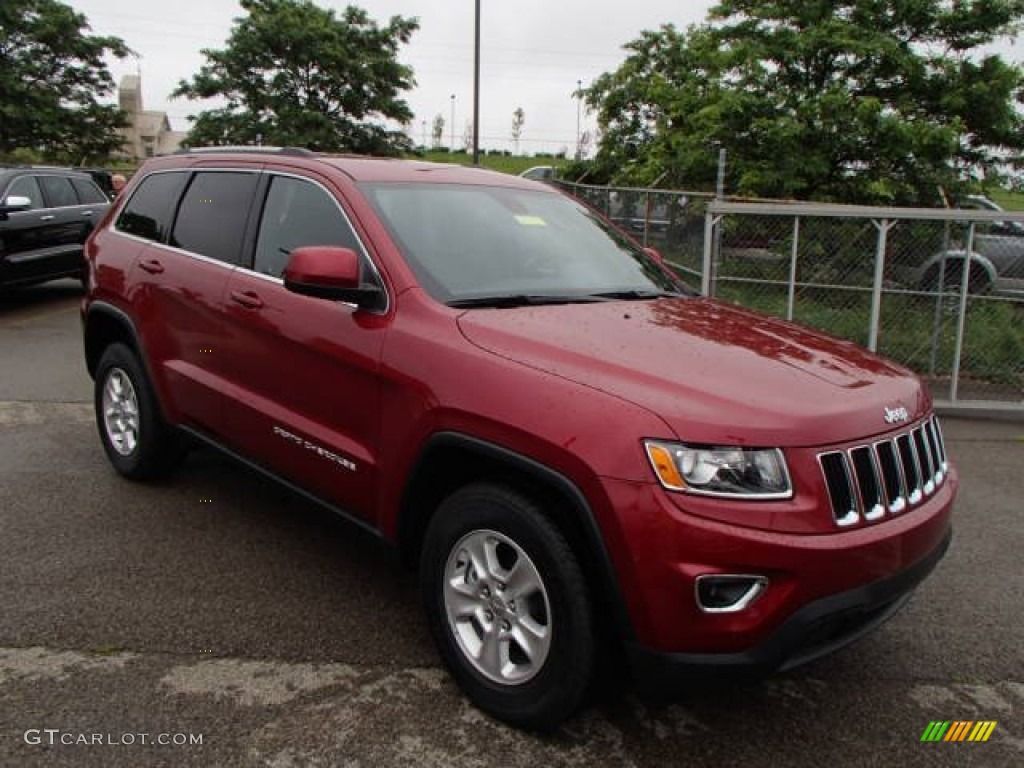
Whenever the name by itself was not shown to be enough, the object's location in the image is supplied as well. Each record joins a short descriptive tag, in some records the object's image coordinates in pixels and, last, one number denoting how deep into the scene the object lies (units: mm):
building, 44131
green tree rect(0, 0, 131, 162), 25438
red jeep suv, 2338
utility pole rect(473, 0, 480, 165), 25219
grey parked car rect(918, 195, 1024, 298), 6746
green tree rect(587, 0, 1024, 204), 10555
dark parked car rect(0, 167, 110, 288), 10445
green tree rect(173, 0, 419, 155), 25688
